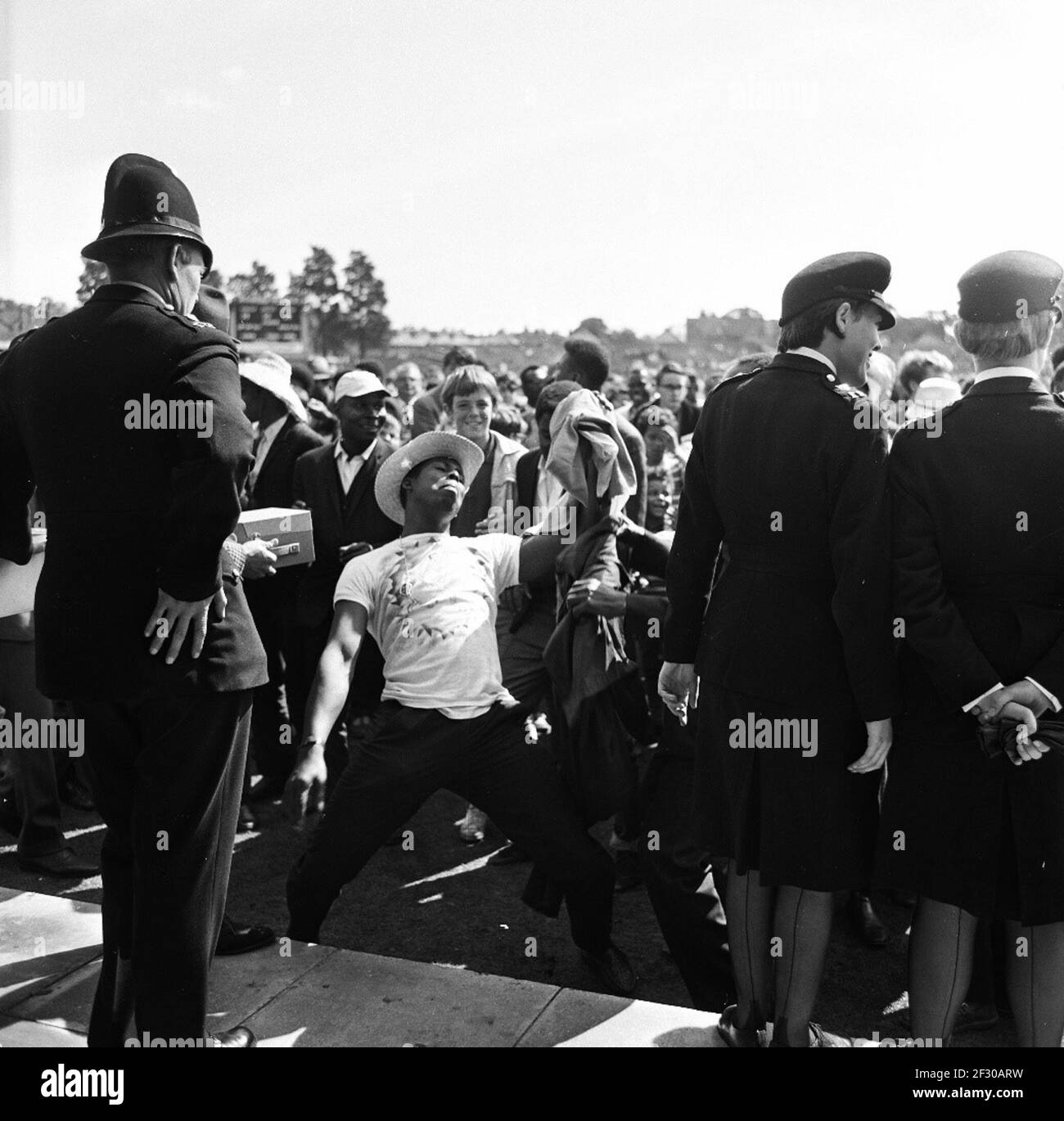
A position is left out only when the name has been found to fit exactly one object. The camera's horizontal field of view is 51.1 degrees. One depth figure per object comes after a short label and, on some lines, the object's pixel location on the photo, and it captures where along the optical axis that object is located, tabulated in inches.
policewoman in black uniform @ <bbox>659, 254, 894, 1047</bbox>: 101.3
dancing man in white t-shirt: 130.9
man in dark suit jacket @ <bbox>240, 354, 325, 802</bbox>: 211.9
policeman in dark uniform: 95.2
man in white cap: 206.4
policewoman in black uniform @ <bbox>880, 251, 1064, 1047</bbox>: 98.7
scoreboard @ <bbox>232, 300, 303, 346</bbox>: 1191.6
